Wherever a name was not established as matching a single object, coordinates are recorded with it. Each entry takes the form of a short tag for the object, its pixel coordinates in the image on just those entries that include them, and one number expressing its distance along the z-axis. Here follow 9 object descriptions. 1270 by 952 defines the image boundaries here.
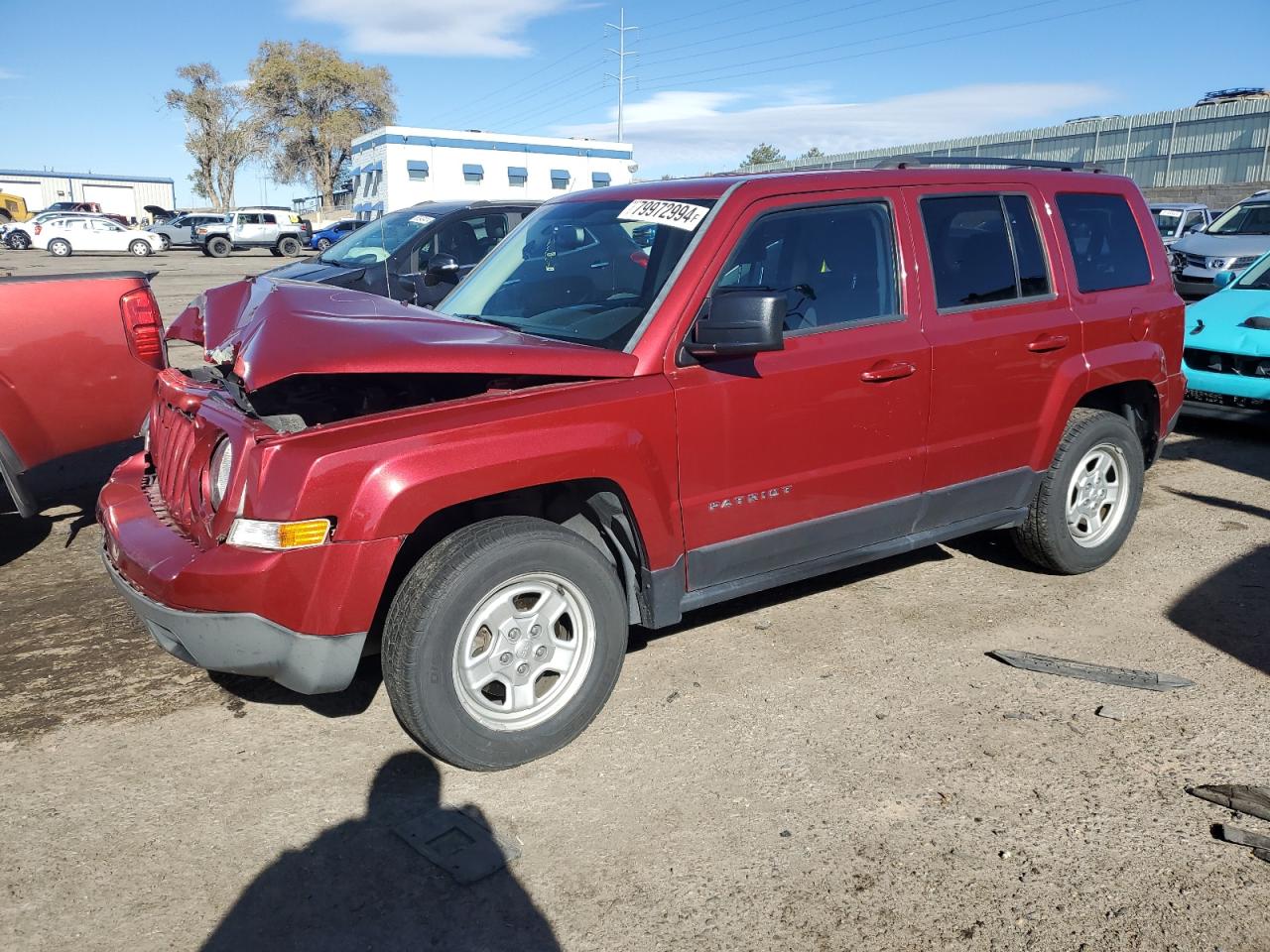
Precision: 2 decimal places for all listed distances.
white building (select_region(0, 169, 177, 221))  73.88
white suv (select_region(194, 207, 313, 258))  38.83
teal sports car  7.25
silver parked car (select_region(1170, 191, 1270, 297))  14.47
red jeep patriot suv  2.90
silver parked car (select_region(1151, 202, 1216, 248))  20.27
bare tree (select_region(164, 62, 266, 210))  68.56
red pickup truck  4.70
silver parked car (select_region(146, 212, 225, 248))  42.28
